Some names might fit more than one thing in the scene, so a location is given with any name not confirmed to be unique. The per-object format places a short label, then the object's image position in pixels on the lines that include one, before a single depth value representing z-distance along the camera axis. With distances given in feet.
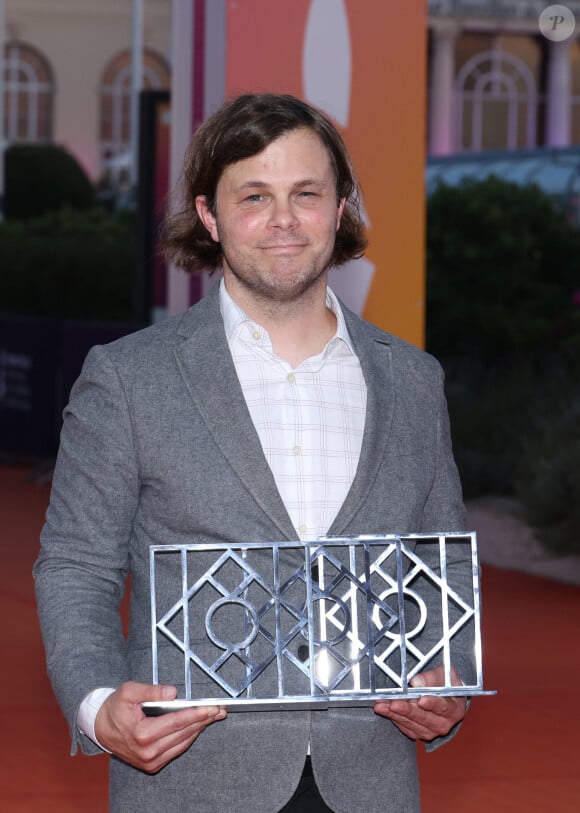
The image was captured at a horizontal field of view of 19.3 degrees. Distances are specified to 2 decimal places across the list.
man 8.60
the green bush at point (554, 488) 34.83
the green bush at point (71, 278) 72.64
